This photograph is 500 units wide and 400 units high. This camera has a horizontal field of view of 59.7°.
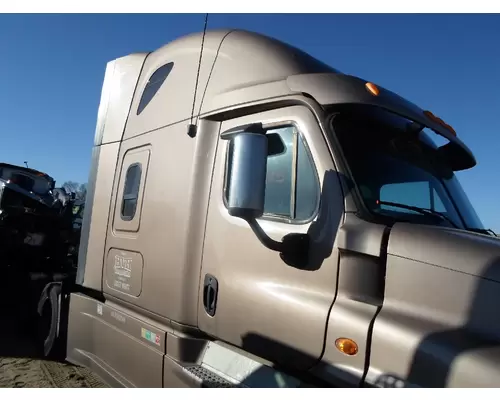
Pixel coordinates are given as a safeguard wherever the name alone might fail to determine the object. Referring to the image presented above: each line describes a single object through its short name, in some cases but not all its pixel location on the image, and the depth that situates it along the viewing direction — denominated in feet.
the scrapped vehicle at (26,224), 24.06
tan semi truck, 7.16
